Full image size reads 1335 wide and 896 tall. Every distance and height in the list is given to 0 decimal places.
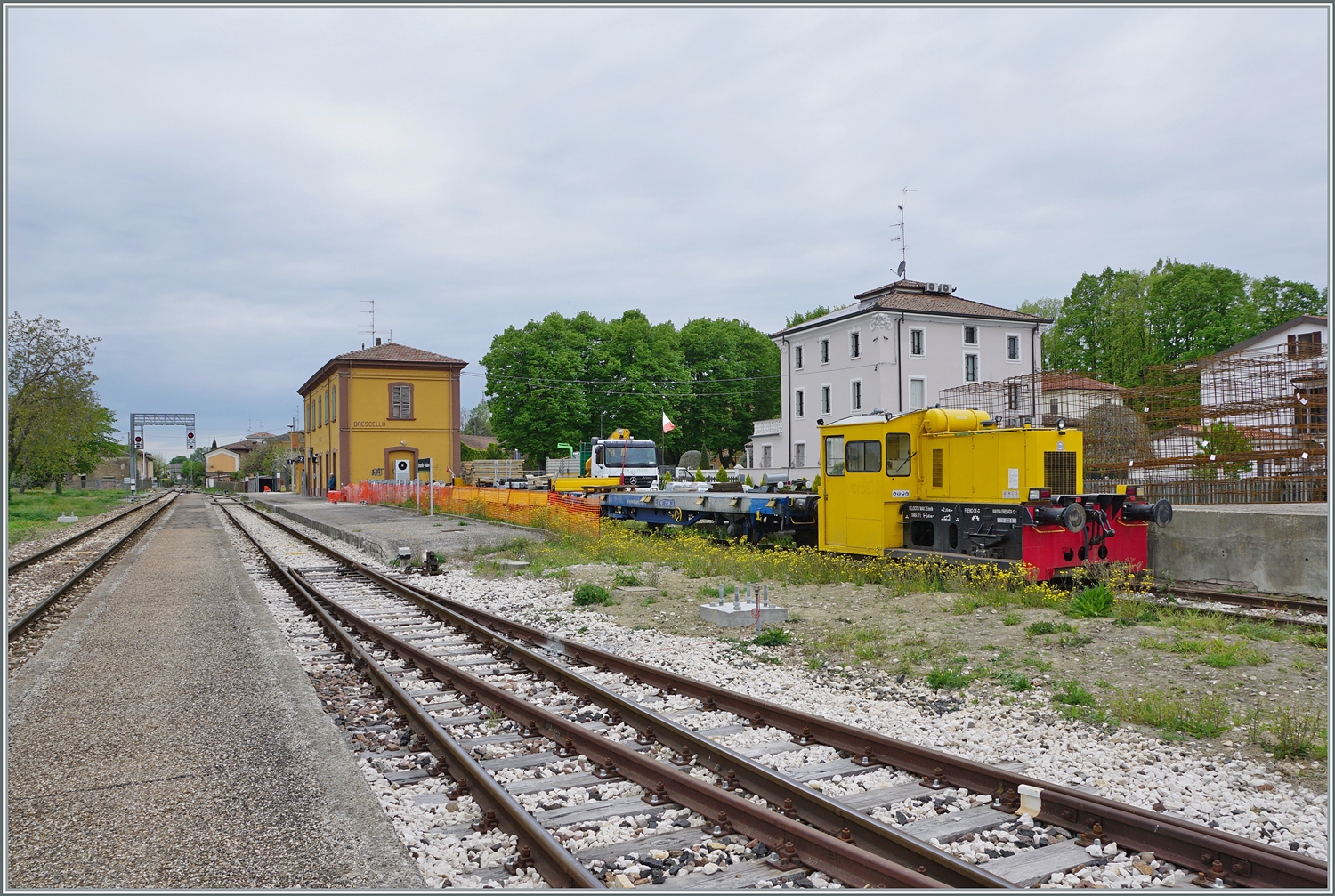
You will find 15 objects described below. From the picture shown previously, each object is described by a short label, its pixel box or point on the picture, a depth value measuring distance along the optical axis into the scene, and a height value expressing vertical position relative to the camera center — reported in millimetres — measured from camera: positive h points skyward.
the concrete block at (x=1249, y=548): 11727 -1370
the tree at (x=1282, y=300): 57781 +10836
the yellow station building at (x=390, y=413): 51906 +3525
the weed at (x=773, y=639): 9195 -1912
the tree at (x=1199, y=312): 53875 +9441
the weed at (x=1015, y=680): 7145 -1903
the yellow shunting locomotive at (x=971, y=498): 11797 -569
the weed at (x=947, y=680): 7328 -1907
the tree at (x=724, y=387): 68125 +6294
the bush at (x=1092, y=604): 9922 -1722
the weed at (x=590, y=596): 12156 -1893
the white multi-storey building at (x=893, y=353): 45344 +6070
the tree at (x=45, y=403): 41688 +3582
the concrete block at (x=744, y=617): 10047 -1822
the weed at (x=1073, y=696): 6691 -1897
